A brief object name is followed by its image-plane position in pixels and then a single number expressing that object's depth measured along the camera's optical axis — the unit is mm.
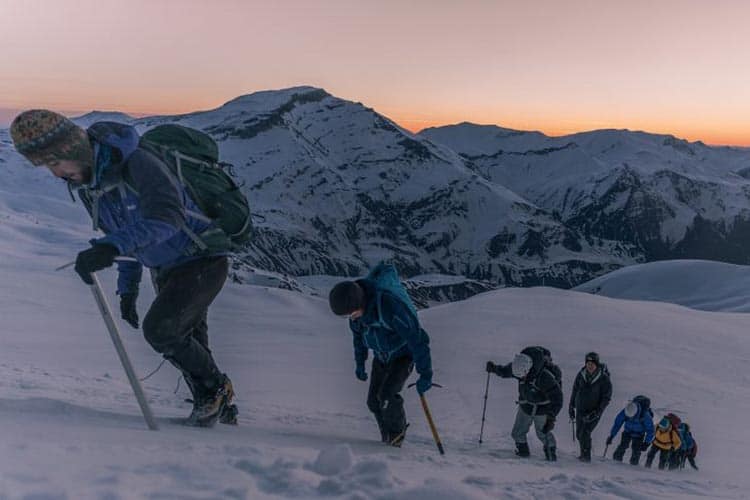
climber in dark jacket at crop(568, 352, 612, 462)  9461
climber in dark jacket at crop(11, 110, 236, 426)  3676
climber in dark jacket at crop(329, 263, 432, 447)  5566
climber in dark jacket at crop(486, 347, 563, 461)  8133
